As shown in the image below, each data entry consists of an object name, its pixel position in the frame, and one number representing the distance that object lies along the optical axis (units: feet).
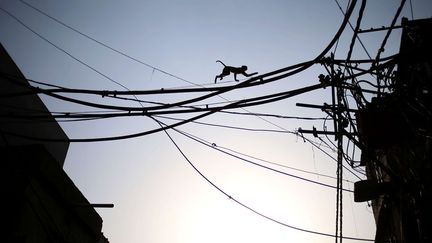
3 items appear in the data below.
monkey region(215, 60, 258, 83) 25.02
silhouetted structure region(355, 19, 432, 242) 19.49
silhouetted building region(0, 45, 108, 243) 20.39
